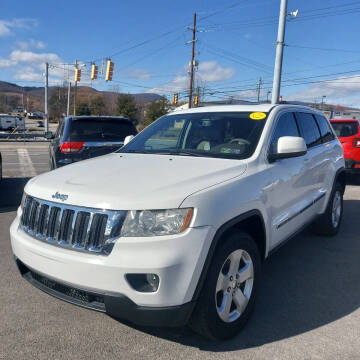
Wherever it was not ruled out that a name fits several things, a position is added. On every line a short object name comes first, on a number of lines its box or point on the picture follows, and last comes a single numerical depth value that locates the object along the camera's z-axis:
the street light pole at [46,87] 34.88
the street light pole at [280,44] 13.63
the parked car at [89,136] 7.27
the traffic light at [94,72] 26.31
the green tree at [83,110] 59.41
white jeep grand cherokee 2.24
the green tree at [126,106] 52.03
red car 8.99
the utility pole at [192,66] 34.00
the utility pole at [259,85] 60.52
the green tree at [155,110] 47.65
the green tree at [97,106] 63.81
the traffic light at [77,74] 28.98
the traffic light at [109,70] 24.91
